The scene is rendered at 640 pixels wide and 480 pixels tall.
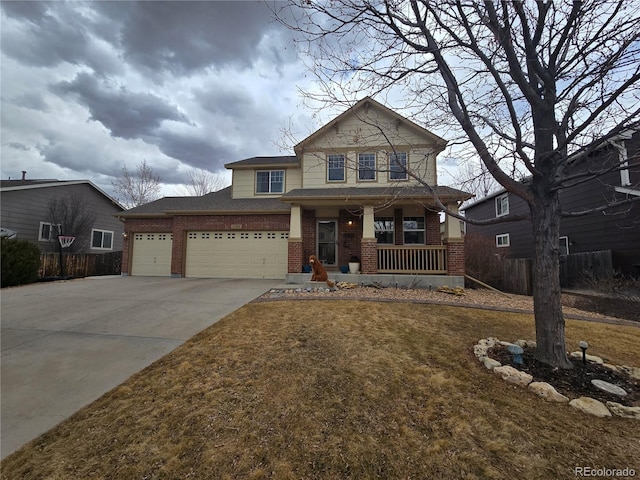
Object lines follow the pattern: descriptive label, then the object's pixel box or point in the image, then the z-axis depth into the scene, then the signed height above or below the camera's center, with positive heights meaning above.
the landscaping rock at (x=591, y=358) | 3.58 -1.39
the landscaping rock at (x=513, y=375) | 3.01 -1.39
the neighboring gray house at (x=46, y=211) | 13.23 +2.41
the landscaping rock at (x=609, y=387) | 2.79 -1.41
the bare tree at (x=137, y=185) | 26.72 +7.05
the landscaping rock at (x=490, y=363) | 3.37 -1.37
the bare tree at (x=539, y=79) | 3.27 +2.37
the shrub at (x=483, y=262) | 10.41 -0.20
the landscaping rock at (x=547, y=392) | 2.71 -1.42
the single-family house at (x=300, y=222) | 11.46 +1.49
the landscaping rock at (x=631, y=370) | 3.25 -1.42
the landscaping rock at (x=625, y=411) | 2.44 -1.43
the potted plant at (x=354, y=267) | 10.33 -0.43
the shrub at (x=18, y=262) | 9.47 -0.30
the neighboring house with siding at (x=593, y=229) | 9.18 +1.24
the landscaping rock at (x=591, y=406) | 2.49 -1.44
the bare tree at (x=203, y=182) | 29.11 +8.03
